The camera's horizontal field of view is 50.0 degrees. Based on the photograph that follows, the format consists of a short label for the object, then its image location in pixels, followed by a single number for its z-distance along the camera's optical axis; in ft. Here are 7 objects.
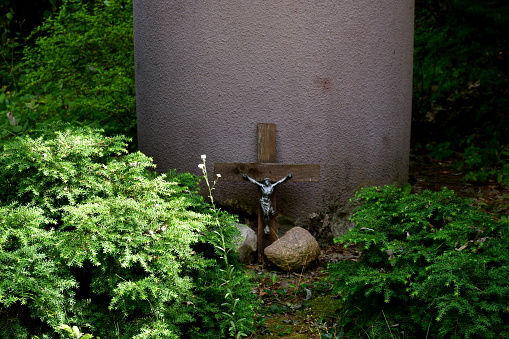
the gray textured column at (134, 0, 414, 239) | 16.71
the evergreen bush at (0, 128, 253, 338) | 8.70
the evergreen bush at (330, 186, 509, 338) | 9.23
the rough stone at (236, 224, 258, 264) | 16.16
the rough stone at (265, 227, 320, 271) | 15.48
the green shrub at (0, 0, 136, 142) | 22.86
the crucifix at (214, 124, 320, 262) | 16.66
